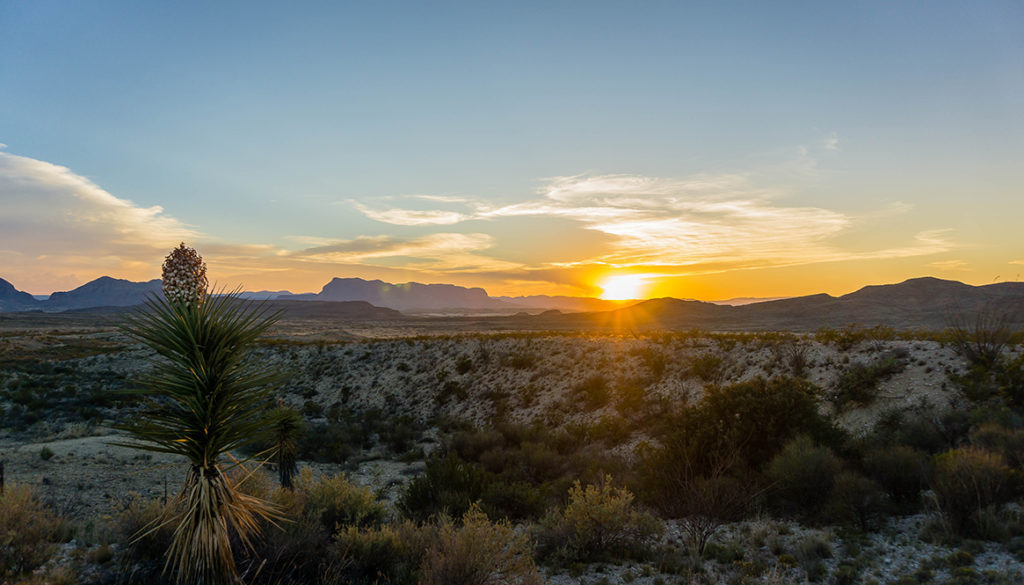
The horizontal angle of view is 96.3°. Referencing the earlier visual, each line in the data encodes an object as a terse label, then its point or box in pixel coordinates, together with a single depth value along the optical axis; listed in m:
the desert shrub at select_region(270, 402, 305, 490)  9.94
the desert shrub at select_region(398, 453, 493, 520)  9.27
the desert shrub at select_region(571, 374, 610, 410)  21.09
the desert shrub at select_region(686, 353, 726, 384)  20.33
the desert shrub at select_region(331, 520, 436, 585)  5.94
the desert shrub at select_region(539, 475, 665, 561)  7.40
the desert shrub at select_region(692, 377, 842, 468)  10.87
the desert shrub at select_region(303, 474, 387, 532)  7.40
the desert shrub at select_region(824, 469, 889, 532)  7.97
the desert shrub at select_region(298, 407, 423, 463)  17.62
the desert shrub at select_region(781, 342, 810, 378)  18.56
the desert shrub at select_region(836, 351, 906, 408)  15.52
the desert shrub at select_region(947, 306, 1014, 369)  14.64
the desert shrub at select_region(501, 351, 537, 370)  26.89
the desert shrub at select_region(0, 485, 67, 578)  5.73
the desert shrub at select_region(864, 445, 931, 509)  8.48
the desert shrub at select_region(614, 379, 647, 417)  19.58
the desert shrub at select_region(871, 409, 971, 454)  10.92
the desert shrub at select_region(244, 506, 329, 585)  5.59
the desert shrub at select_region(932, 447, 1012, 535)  7.17
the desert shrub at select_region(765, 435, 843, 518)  8.83
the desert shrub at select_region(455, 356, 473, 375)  28.50
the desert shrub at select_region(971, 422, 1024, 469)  8.43
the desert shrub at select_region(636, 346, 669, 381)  21.97
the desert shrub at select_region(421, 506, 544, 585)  5.30
